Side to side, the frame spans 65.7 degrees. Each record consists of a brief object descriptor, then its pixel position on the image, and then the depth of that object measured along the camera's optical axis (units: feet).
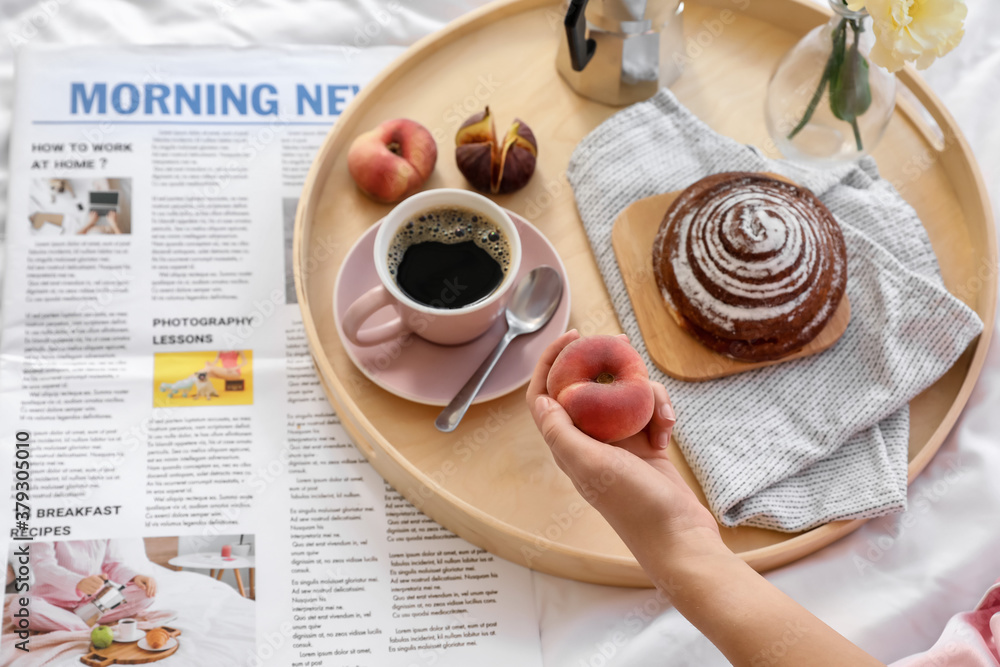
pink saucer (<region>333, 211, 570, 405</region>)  2.31
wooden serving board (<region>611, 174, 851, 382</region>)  2.35
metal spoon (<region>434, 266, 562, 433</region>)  2.34
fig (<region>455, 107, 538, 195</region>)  2.55
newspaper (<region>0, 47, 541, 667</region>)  2.43
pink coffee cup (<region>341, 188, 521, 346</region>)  2.11
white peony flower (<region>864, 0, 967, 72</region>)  1.87
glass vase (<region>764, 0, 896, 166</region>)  2.33
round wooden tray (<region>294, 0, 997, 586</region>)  2.27
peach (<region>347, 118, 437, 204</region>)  2.54
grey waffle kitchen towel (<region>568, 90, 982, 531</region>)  2.22
